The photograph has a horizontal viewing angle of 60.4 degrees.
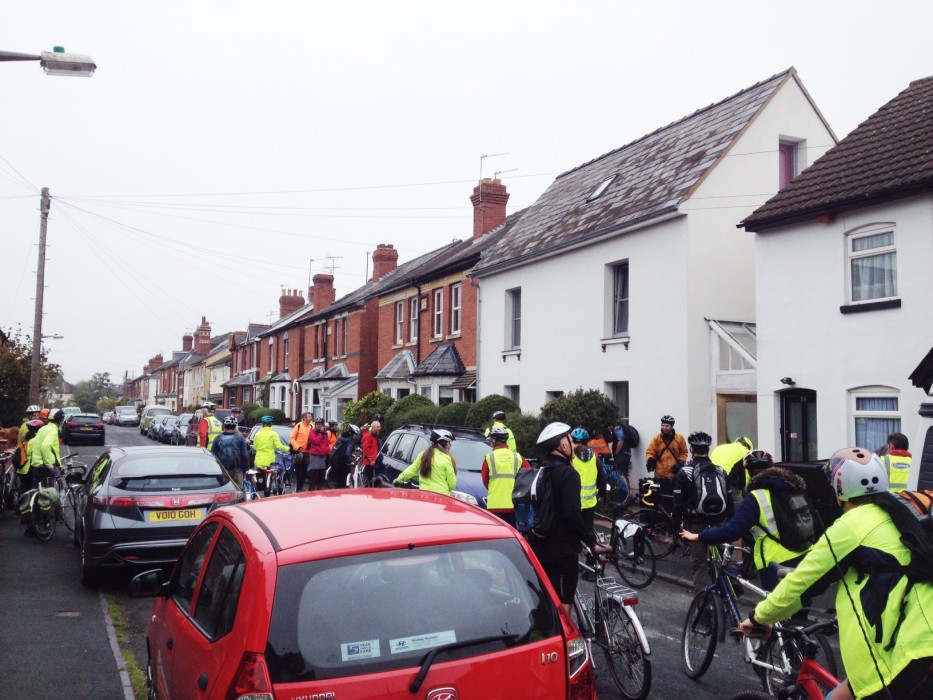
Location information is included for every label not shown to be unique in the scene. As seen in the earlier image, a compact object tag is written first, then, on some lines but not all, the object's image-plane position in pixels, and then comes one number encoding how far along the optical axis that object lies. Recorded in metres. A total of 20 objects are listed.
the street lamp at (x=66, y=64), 9.30
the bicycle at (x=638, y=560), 9.82
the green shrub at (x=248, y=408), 45.24
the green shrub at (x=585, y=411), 16.83
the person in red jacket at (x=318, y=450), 16.06
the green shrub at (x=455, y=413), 21.78
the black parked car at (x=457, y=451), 11.29
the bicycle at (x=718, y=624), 5.41
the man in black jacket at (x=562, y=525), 5.78
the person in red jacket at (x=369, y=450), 15.21
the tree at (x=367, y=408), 27.55
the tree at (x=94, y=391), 107.62
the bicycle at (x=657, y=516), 10.91
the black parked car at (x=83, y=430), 35.96
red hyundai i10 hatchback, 2.97
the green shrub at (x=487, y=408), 20.45
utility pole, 24.34
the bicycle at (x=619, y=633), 5.64
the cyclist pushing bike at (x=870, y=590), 2.96
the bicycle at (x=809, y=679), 3.89
